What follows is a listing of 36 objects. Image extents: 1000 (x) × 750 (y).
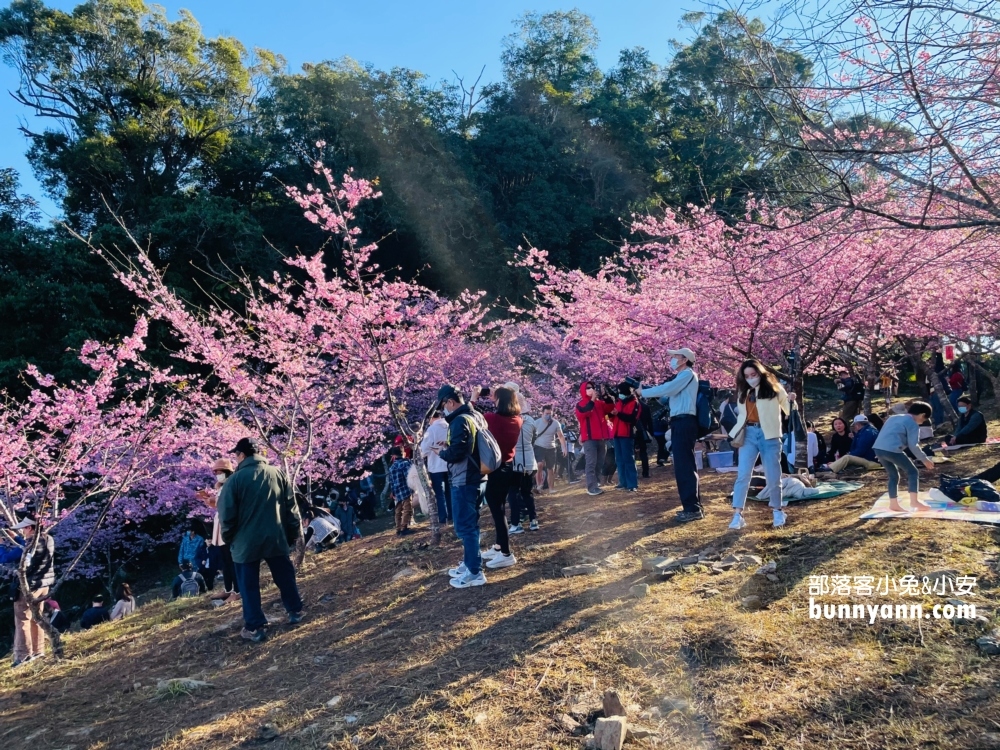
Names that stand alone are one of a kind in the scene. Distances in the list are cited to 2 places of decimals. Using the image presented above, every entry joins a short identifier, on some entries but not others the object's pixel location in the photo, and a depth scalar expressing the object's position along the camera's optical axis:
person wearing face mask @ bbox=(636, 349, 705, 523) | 6.90
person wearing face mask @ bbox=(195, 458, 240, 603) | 6.43
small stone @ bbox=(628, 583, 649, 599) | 4.95
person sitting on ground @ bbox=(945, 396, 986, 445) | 10.35
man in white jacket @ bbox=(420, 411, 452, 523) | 8.16
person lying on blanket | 7.78
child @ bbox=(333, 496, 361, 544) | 12.95
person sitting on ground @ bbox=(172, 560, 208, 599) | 10.36
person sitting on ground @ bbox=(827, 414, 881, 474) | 9.45
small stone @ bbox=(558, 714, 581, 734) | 3.38
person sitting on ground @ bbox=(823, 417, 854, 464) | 10.39
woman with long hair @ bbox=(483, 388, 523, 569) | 6.21
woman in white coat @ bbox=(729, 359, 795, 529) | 6.22
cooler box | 11.50
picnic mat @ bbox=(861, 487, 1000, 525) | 5.75
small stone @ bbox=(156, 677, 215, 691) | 4.76
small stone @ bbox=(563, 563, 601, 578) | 5.72
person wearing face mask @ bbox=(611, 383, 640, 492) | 8.84
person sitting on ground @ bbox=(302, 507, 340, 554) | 7.65
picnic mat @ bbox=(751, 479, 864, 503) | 7.77
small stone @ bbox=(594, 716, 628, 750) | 3.11
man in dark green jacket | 5.38
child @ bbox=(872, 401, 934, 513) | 6.43
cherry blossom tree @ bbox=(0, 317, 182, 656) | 7.08
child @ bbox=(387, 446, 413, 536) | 9.98
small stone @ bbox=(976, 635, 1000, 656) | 3.52
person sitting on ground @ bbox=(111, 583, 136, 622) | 10.73
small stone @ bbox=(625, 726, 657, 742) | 3.19
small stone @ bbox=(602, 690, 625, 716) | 3.41
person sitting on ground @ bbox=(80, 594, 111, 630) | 11.41
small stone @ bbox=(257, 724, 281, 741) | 3.80
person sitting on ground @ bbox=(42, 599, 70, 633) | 10.54
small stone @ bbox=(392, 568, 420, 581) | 6.72
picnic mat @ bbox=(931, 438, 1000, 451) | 10.11
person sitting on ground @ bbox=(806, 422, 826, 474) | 9.78
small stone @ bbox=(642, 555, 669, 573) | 5.48
